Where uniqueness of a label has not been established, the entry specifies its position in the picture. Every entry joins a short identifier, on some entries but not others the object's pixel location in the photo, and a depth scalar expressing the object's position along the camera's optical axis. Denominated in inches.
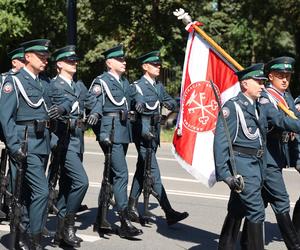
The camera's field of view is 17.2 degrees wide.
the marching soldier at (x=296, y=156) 377.4
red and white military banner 404.6
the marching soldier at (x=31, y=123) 334.5
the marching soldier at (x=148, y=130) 445.1
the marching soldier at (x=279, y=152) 351.6
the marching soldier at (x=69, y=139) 388.1
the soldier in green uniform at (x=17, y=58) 471.2
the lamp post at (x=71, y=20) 945.7
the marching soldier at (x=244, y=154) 315.6
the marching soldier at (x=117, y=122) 411.0
